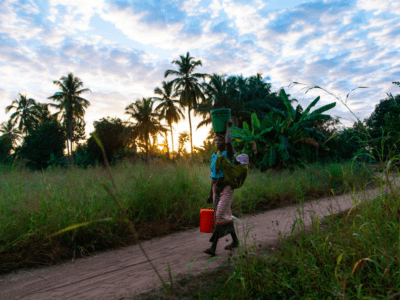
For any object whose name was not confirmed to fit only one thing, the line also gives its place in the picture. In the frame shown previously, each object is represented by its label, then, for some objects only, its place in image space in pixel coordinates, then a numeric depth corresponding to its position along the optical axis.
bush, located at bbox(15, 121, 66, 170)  31.00
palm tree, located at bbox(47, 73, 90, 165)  34.75
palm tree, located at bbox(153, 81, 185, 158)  33.70
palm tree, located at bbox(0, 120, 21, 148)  46.53
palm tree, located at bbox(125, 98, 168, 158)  34.41
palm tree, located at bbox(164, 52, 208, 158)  30.86
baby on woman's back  3.63
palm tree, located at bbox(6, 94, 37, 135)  42.22
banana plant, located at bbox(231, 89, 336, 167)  11.42
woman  3.48
